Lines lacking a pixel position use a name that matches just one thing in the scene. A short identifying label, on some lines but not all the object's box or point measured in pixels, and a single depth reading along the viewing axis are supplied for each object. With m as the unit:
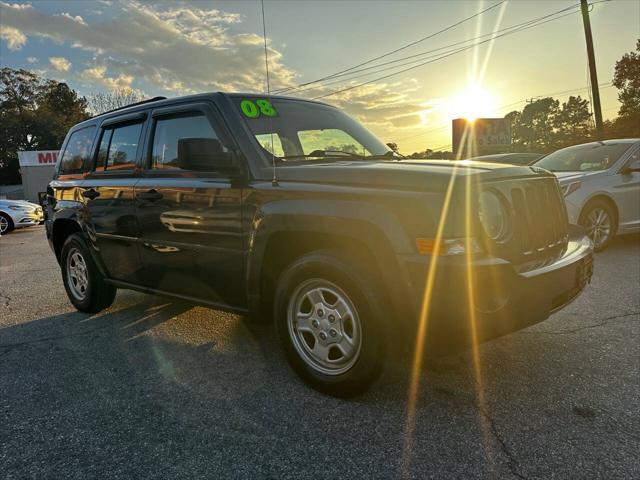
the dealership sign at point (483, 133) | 33.12
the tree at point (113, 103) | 53.10
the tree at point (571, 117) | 85.69
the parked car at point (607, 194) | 6.83
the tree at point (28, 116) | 65.25
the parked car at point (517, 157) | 12.93
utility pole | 18.31
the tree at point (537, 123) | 89.81
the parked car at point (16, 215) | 14.57
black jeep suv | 2.43
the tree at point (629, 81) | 42.94
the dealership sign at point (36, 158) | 45.22
